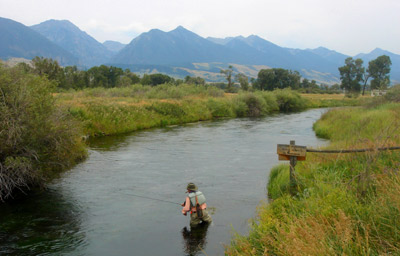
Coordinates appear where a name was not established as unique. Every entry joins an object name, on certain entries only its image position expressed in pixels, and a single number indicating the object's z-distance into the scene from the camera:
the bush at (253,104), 46.84
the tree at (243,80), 93.88
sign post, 9.48
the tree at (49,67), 61.66
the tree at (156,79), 98.27
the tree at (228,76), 96.31
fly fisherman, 9.55
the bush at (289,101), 57.16
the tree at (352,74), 121.44
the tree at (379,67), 120.25
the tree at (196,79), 104.36
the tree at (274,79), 106.62
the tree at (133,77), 99.75
